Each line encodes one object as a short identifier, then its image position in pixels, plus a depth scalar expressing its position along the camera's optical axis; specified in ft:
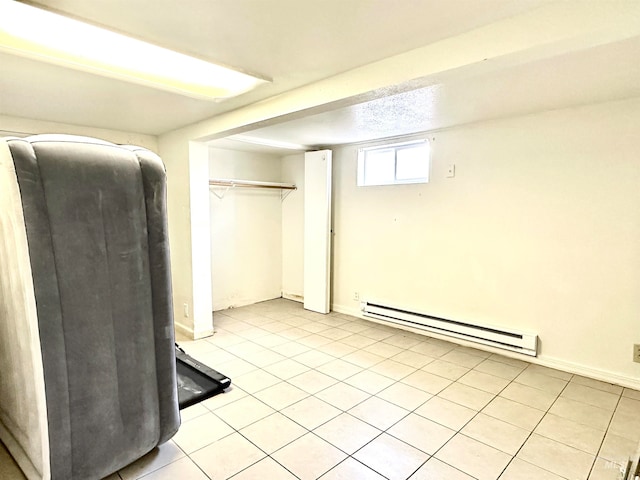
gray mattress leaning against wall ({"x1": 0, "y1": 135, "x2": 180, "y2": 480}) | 4.43
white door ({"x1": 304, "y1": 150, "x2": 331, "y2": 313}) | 14.35
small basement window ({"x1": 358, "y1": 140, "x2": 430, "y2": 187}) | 12.20
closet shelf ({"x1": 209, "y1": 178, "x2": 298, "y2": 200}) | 13.87
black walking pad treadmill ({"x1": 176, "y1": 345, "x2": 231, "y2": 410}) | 7.84
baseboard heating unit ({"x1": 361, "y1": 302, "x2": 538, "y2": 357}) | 9.90
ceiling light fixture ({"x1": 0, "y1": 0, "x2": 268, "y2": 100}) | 5.26
